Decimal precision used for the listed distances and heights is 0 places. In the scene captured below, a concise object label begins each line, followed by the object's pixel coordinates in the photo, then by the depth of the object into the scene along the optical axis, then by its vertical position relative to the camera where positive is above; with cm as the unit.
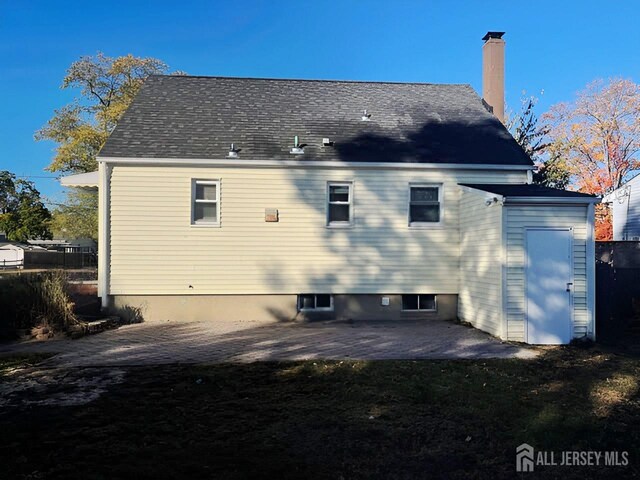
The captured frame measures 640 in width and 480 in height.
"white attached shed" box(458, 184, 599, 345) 959 -25
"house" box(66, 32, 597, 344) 1176 +79
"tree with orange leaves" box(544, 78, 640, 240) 3497 +804
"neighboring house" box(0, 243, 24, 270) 4926 +23
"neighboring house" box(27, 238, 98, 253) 5397 +122
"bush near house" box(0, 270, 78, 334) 981 -106
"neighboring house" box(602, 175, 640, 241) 2384 +223
